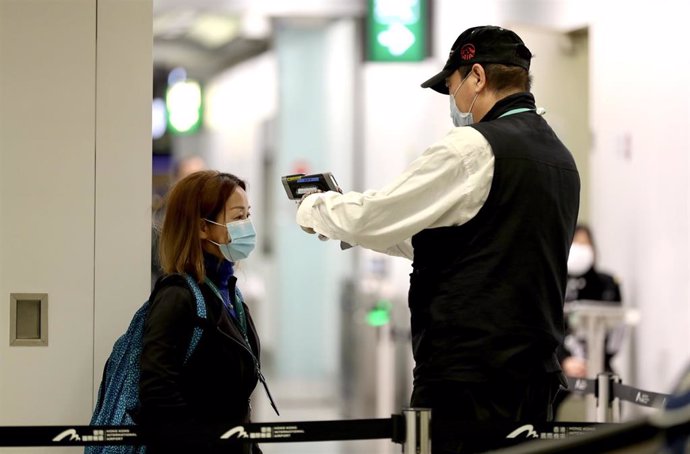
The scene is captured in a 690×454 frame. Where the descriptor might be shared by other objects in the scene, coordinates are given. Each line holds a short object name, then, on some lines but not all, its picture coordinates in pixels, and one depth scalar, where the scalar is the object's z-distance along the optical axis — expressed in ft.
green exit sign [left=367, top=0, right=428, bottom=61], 55.83
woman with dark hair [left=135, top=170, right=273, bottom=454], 21.50
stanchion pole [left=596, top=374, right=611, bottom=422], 27.99
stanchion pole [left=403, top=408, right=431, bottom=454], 21.21
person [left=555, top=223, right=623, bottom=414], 53.36
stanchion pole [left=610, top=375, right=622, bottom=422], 28.07
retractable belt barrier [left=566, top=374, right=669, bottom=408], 26.71
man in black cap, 21.24
